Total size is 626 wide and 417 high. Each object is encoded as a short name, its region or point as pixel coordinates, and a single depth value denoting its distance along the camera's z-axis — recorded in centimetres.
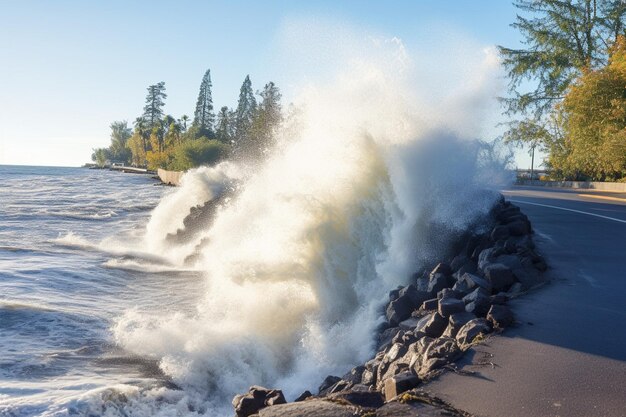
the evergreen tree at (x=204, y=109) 11225
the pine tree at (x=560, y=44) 3666
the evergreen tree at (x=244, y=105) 9342
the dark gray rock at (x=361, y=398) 450
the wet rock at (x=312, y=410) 425
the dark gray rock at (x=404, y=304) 812
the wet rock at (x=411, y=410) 423
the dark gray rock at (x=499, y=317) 631
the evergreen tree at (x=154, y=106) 13888
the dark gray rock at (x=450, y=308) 675
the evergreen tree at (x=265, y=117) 7081
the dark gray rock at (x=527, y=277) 805
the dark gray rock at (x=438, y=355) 534
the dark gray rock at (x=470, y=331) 596
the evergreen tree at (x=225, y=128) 10150
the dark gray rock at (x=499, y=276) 782
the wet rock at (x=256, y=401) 501
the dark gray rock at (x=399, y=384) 471
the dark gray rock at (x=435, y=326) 666
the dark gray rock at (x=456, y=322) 633
